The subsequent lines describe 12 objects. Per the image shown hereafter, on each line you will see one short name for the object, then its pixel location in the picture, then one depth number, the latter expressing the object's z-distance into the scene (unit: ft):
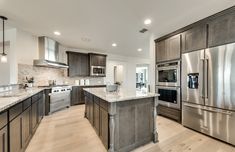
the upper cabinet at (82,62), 14.79
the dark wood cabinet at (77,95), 14.35
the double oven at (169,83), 8.59
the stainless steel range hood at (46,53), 10.90
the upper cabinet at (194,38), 7.09
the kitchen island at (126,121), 5.04
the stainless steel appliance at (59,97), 11.06
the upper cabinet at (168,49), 8.63
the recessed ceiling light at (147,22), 8.06
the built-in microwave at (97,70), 16.19
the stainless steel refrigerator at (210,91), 5.90
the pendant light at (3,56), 7.68
